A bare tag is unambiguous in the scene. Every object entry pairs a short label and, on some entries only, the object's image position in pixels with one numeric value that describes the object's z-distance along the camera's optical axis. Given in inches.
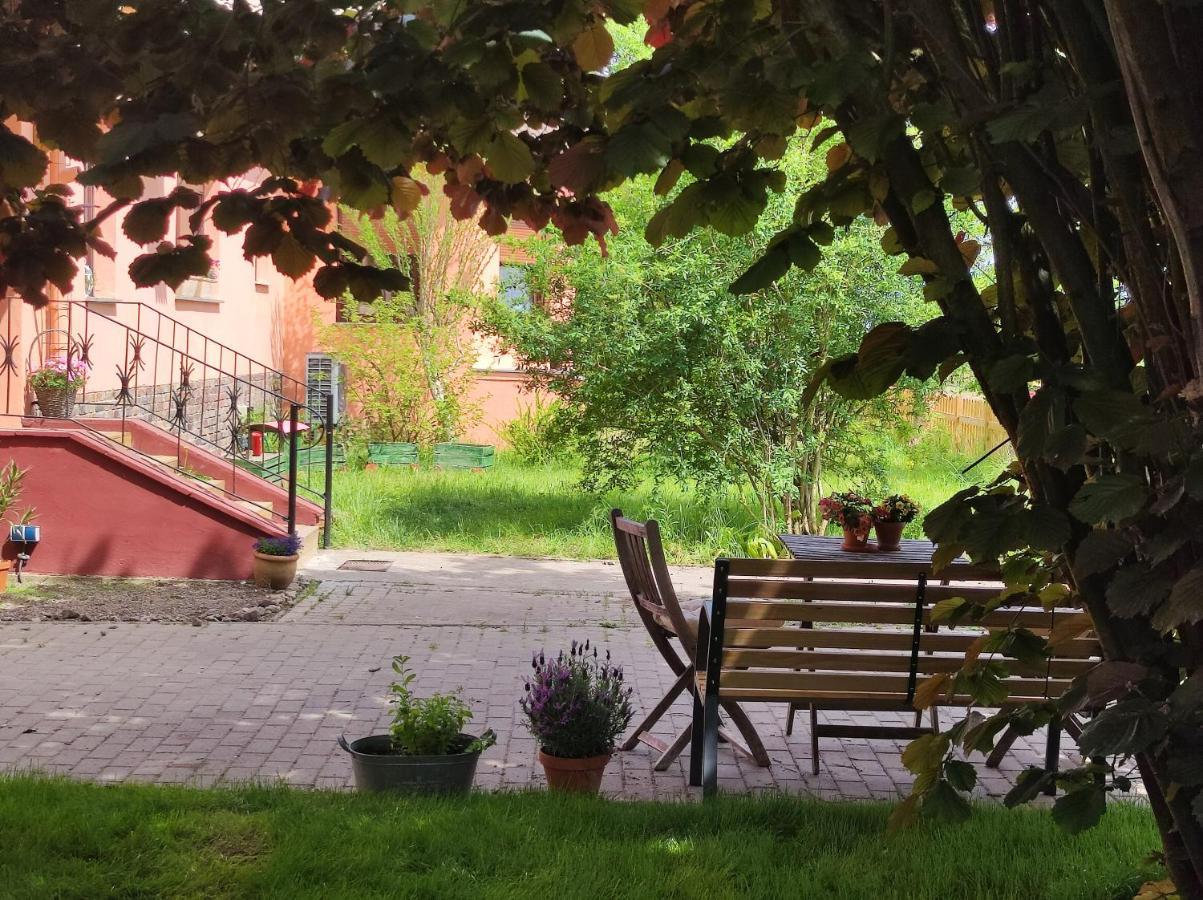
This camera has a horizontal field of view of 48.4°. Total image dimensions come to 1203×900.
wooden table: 189.3
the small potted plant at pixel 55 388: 435.5
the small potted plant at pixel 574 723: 197.6
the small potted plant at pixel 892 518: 283.4
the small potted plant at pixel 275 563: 396.2
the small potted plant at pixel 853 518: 281.6
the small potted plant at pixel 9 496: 386.6
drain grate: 445.0
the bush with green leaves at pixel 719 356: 455.8
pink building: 412.5
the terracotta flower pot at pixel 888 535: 284.7
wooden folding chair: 215.6
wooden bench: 198.5
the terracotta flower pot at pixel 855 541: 282.2
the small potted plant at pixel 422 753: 193.3
